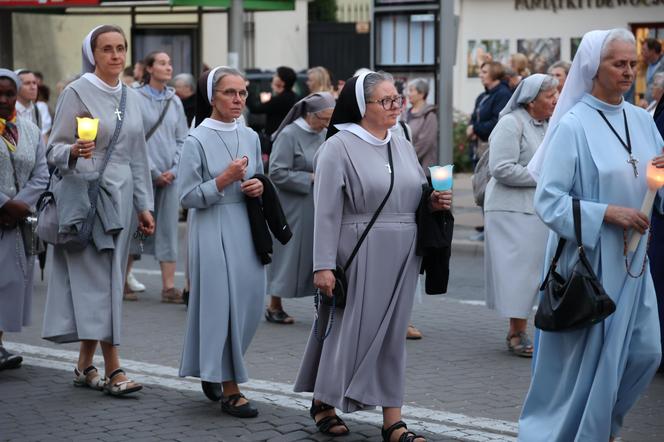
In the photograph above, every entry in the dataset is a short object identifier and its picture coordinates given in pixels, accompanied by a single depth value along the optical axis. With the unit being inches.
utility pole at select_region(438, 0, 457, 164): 620.4
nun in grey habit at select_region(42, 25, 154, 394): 302.8
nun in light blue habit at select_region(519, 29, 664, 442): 225.8
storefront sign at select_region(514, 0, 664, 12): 973.2
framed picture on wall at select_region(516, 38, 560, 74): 1032.2
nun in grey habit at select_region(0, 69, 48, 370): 330.6
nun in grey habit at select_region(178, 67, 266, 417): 283.9
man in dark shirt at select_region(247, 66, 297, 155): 605.0
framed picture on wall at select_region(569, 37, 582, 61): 1021.8
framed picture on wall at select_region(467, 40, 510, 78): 1066.7
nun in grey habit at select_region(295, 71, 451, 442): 256.1
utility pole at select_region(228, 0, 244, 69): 728.3
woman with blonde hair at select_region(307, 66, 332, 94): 503.5
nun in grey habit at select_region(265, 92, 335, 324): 397.0
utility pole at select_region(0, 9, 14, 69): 848.9
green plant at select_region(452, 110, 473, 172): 930.1
